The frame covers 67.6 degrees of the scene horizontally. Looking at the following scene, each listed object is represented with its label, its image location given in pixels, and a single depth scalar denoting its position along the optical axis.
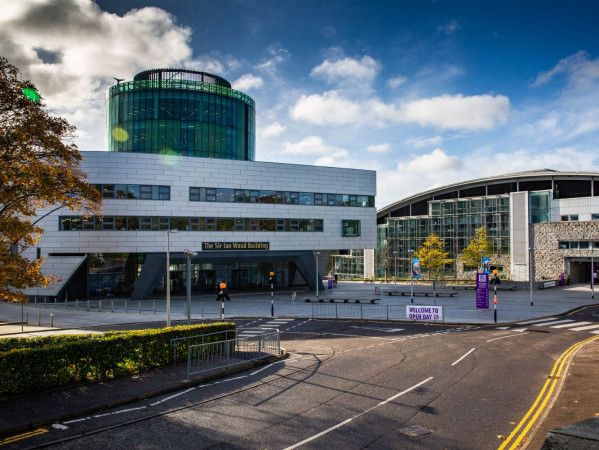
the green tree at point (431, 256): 67.00
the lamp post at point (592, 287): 47.43
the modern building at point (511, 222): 65.69
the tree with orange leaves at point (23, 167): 17.72
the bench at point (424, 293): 51.24
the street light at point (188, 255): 24.15
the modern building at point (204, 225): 45.16
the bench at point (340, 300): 43.56
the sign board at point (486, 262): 43.91
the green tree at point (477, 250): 69.56
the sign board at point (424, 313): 31.82
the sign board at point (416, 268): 42.80
